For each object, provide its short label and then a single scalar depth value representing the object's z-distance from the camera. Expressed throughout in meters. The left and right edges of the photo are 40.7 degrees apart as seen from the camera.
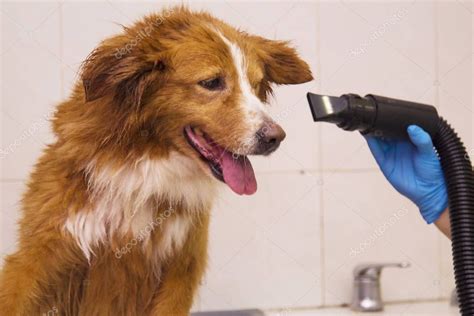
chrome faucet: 1.98
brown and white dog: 1.31
